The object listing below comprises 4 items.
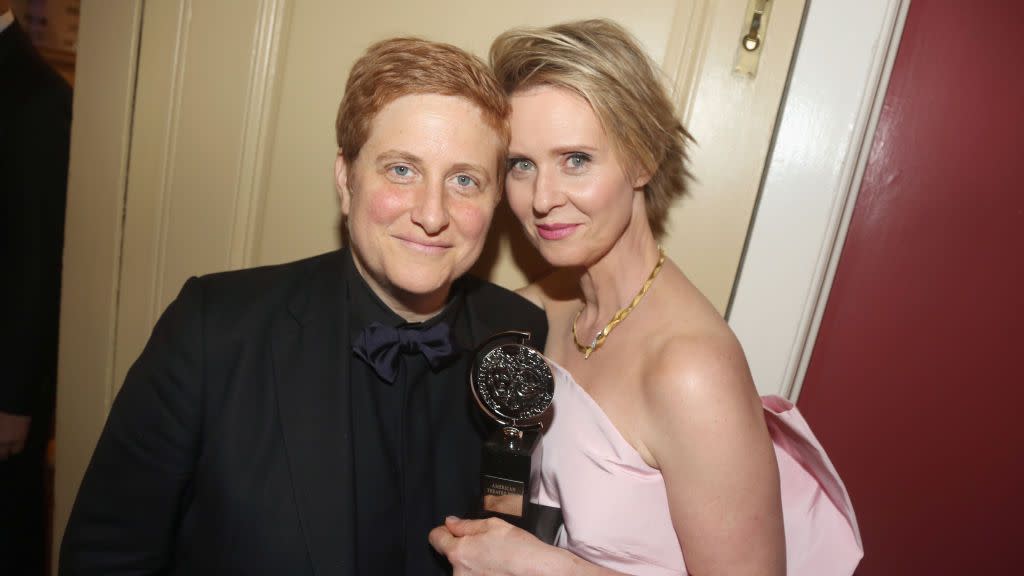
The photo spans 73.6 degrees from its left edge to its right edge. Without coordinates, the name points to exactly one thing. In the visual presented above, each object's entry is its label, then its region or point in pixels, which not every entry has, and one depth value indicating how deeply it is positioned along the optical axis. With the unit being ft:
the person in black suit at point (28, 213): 3.04
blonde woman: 1.99
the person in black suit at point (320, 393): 2.05
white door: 2.68
